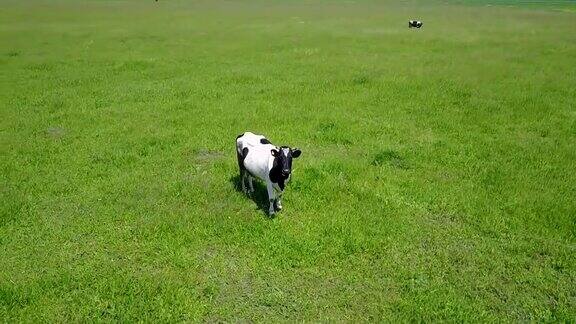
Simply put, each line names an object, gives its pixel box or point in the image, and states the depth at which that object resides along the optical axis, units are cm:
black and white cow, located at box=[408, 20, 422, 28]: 4462
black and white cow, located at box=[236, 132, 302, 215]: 895
